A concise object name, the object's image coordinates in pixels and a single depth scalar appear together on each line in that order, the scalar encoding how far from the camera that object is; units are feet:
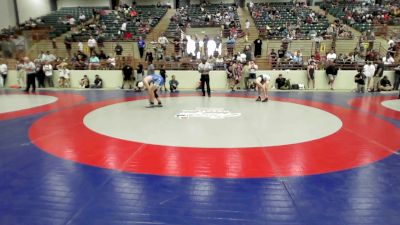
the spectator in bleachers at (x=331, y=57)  50.44
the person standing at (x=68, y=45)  60.18
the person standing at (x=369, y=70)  46.29
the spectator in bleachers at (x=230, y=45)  55.99
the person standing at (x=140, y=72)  47.88
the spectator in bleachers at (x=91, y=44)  57.82
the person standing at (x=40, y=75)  51.44
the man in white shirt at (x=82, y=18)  79.81
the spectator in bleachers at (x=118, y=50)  56.71
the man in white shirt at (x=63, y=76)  51.70
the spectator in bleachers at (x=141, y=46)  57.00
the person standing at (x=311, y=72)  47.49
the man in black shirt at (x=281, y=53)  52.85
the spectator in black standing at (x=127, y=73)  49.29
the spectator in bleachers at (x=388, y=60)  49.42
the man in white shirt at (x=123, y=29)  66.80
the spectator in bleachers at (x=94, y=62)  53.36
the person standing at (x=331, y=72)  47.62
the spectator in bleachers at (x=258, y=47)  54.85
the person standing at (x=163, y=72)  45.79
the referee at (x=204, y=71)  40.34
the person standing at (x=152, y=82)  31.65
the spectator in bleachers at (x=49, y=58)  55.15
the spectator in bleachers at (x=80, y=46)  58.59
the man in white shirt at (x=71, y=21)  76.84
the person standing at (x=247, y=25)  70.08
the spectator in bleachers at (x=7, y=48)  59.16
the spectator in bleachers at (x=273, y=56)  52.22
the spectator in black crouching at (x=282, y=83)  48.08
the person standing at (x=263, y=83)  36.45
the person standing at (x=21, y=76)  52.60
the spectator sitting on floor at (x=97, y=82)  50.53
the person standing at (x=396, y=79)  46.80
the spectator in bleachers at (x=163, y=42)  57.01
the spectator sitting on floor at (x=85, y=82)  50.85
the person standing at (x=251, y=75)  45.27
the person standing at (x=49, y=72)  51.44
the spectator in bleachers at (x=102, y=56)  56.13
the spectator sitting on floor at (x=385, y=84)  46.42
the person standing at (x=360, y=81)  45.48
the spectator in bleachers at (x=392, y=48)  51.98
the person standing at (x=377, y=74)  46.65
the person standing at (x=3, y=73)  52.80
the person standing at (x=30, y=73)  44.37
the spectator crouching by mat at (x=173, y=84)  46.73
